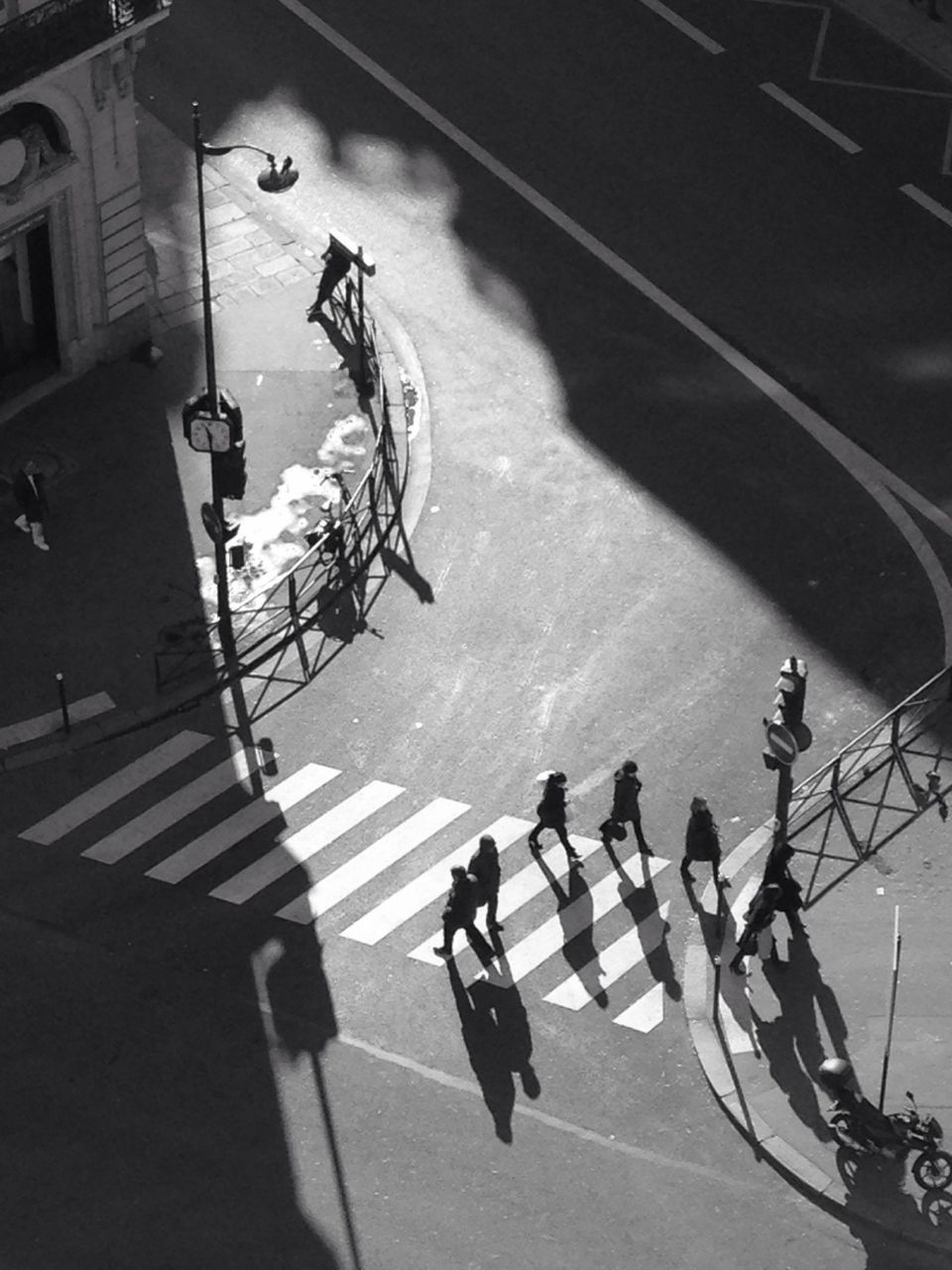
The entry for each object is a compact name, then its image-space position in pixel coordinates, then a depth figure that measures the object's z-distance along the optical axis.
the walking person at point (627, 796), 37.69
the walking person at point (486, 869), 36.34
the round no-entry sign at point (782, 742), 36.53
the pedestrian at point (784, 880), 36.22
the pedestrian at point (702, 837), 37.28
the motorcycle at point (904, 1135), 33.56
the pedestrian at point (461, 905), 35.91
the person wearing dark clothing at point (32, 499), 42.28
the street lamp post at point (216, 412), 38.91
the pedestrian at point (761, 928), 36.06
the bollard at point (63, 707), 39.31
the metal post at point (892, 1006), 33.06
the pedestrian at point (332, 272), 47.22
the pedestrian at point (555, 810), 37.34
